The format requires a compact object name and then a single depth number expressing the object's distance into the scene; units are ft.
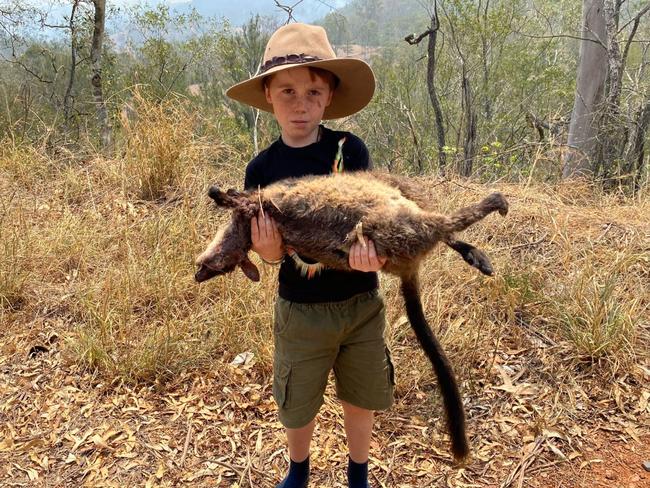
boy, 5.88
